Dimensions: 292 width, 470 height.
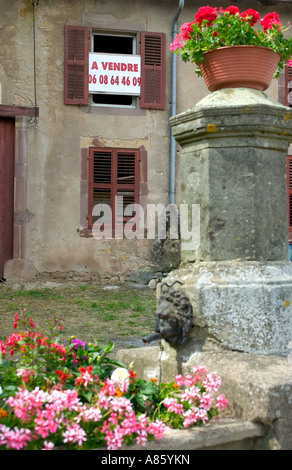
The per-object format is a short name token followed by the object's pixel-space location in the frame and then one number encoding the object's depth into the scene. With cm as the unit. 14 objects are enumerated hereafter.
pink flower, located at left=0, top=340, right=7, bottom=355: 258
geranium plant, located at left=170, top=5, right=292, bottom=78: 287
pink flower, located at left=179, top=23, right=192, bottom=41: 301
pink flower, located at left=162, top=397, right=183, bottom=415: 225
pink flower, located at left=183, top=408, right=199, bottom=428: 220
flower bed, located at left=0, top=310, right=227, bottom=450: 197
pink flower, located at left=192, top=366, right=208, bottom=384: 239
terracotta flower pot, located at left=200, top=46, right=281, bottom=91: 285
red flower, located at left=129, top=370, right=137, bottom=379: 242
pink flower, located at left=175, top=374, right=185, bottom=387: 242
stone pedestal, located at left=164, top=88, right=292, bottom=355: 267
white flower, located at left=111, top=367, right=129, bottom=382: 237
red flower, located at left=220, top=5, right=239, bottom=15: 294
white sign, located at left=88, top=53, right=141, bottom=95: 1032
